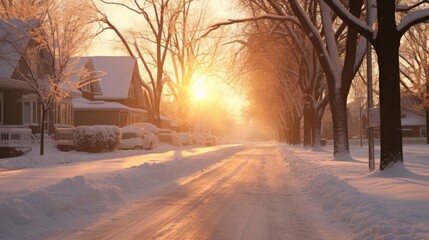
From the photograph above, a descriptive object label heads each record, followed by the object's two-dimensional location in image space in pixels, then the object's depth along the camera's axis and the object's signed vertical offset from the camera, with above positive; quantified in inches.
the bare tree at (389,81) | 503.2 +57.2
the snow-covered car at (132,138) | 1453.0 +7.3
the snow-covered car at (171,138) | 1957.4 +9.3
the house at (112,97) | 1878.7 +178.3
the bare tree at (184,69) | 1961.1 +284.5
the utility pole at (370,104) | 574.2 +40.4
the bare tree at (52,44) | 1110.4 +217.4
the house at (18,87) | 1130.0 +132.0
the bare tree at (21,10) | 1167.0 +311.4
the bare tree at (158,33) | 1738.4 +372.2
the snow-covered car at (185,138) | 2006.6 +9.5
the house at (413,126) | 3250.5 +88.1
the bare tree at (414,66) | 1582.2 +248.9
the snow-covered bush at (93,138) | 1226.6 +6.3
